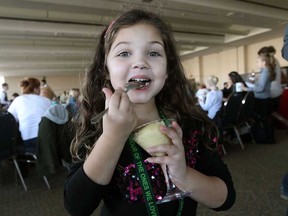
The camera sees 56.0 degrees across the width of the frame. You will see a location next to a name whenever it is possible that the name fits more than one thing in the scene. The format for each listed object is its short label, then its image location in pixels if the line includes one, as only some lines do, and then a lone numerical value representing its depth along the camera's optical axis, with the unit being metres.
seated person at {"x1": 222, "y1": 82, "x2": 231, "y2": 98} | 5.40
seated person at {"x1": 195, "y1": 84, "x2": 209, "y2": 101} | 4.59
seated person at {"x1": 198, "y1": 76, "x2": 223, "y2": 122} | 3.96
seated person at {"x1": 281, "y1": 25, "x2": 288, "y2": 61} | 1.10
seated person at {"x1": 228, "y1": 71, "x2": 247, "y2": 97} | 4.59
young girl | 0.60
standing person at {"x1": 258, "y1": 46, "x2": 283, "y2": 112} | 4.13
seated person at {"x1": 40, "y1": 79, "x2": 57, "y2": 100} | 4.06
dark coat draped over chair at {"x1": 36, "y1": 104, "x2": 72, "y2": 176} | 2.78
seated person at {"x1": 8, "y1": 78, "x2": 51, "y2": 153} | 3.14
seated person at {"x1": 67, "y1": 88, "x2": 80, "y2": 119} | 4.04
